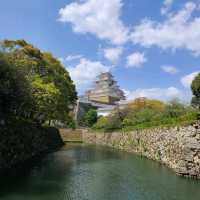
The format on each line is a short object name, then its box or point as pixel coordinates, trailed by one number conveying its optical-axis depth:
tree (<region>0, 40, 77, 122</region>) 30.14
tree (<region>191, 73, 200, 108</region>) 25.23
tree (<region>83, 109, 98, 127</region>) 77.12
